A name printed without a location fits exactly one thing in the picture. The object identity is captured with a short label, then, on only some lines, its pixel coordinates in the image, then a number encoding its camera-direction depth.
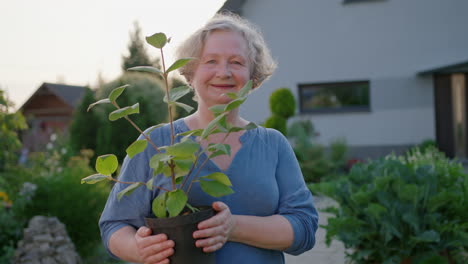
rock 3.98
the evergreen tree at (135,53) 31.03
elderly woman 1.45
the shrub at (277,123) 8.66
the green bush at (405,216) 2.97
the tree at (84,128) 9.70
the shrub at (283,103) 9.08
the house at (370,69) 10.98
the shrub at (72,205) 4.75
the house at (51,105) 26.81
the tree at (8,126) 3.97
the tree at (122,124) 8.17
